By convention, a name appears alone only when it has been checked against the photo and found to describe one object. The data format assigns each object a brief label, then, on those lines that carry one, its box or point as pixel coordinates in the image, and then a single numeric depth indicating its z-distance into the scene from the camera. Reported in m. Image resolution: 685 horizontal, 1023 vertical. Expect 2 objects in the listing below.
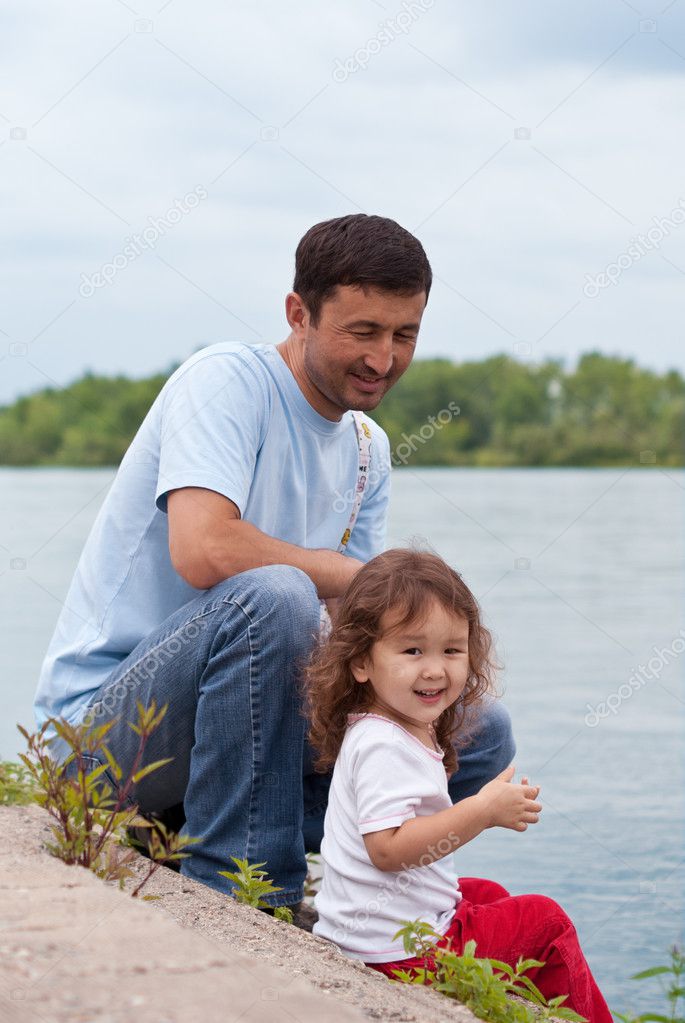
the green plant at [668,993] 4.50
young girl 4.65
